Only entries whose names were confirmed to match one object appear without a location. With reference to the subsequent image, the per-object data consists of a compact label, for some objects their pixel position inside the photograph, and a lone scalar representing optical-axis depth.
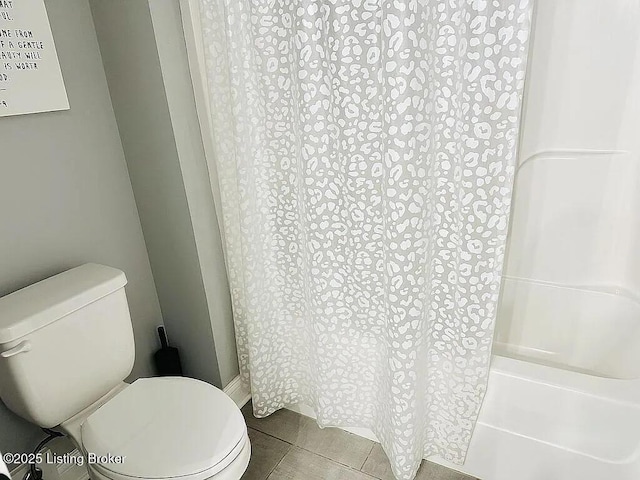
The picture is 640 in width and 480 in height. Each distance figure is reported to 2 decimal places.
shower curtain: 1.13
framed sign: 1.25
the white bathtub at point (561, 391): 1.27
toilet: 1.20
